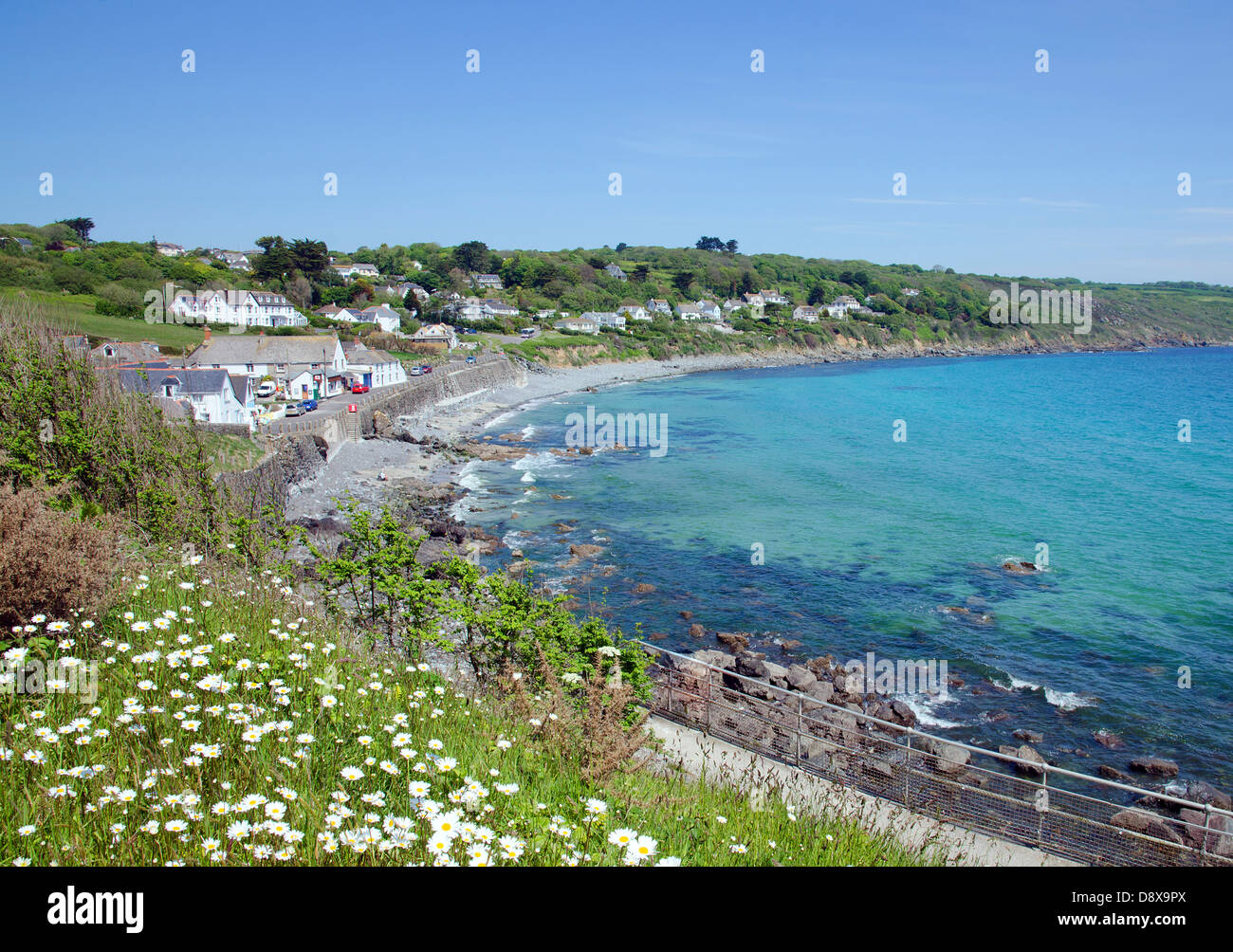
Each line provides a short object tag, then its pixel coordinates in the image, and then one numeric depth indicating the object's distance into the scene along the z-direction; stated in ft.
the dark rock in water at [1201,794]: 48.14
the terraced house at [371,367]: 212.23
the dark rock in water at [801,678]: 60.99
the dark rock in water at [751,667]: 62.80
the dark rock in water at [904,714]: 57.93
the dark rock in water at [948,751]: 51.16
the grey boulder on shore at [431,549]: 87.81
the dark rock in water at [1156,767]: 52.03
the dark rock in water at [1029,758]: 51.37
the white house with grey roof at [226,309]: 278.93
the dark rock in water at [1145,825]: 42.34
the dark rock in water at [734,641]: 69.92
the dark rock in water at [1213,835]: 38.70
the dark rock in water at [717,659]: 64.08
